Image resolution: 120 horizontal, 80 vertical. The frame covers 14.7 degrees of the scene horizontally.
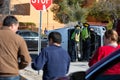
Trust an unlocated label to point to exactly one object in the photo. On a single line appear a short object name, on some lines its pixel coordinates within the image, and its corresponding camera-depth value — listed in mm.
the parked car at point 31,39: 30266
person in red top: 7207
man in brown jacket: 7066
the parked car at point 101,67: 4805
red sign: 15164
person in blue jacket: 7387
